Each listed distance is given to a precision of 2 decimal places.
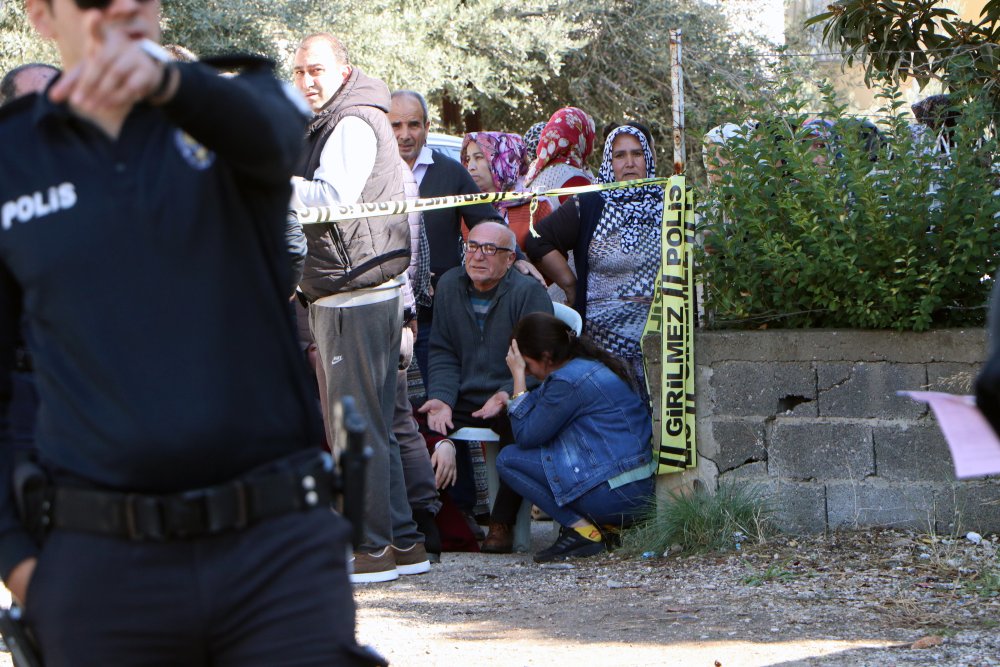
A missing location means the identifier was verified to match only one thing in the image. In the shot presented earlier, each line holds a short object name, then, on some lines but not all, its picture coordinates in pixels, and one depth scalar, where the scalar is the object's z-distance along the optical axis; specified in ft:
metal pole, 45.34
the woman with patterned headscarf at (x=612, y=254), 46.75
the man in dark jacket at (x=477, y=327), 46.11
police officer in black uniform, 12.64
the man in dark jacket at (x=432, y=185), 47.88
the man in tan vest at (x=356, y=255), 35.96
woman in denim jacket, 42.65
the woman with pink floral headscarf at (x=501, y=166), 53.93
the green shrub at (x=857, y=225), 38.83
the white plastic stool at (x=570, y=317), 46.47
